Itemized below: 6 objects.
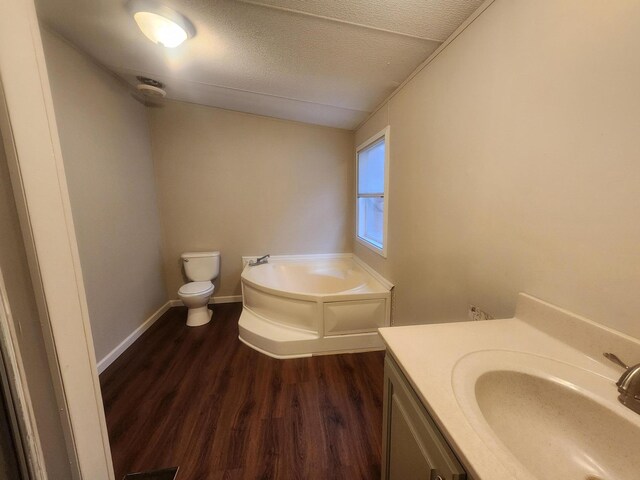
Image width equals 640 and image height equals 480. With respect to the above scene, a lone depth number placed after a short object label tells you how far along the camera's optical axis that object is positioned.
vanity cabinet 0.59
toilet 2.59
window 2.42
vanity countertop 0.49
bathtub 2.13
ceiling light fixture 1.39
